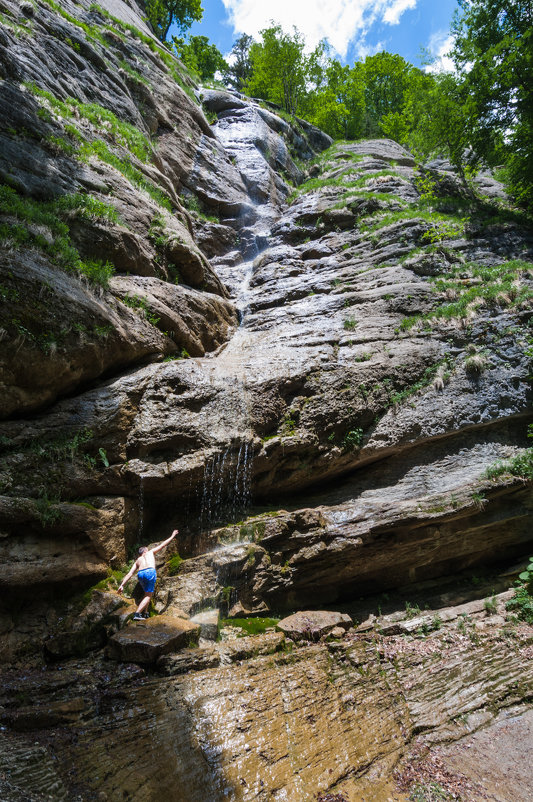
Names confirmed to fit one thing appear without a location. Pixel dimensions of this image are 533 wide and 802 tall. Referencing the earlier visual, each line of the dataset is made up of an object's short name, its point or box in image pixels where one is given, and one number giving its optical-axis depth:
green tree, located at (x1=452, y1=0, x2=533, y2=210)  14.91
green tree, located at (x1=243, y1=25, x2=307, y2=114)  33.38
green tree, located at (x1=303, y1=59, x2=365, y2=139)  36.56
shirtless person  6.39
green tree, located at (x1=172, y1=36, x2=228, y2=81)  32.22
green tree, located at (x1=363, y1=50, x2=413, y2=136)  37.75
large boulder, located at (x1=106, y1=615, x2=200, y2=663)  5.26
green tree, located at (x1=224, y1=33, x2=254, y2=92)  40.59
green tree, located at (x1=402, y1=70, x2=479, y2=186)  17.02
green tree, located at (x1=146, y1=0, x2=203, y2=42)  30.92
